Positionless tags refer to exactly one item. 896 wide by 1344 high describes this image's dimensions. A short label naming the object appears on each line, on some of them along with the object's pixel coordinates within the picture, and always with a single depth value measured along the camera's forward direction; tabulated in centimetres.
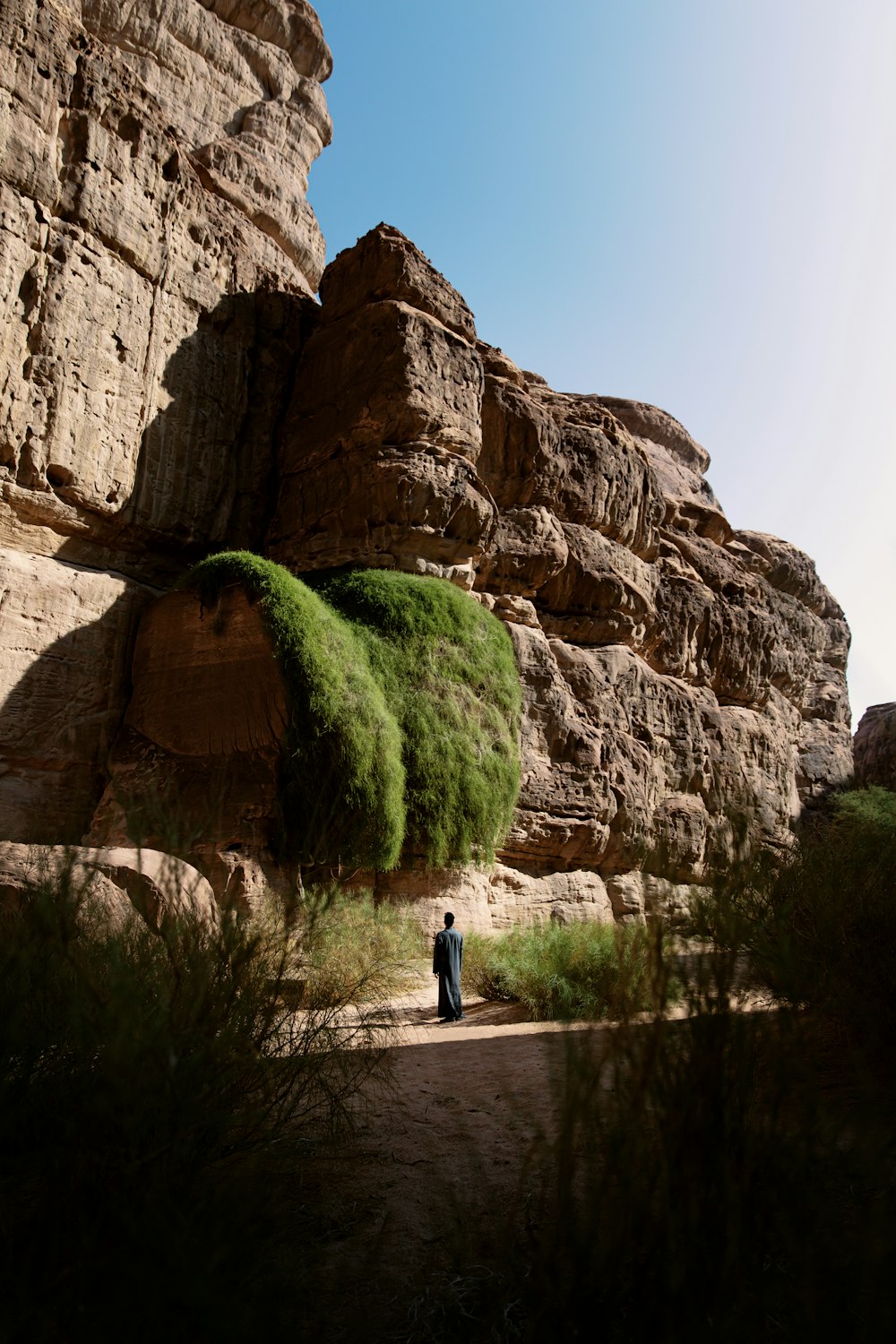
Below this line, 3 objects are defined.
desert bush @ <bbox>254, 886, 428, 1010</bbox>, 431
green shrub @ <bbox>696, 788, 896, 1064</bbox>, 400
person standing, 883
